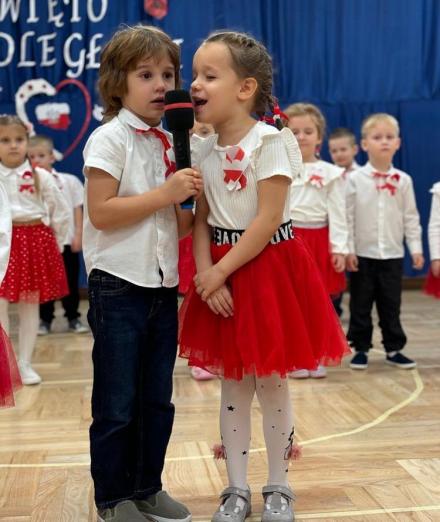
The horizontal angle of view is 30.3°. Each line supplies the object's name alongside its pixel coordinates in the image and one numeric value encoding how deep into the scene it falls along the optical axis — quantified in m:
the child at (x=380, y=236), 4.00
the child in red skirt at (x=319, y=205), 3.86
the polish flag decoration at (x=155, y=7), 6.82
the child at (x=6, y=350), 2.04
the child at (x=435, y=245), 3.88
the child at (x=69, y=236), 5.48
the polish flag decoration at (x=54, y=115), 6.85
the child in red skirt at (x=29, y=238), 3.93
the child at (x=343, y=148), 5.75
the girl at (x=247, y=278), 1.98
